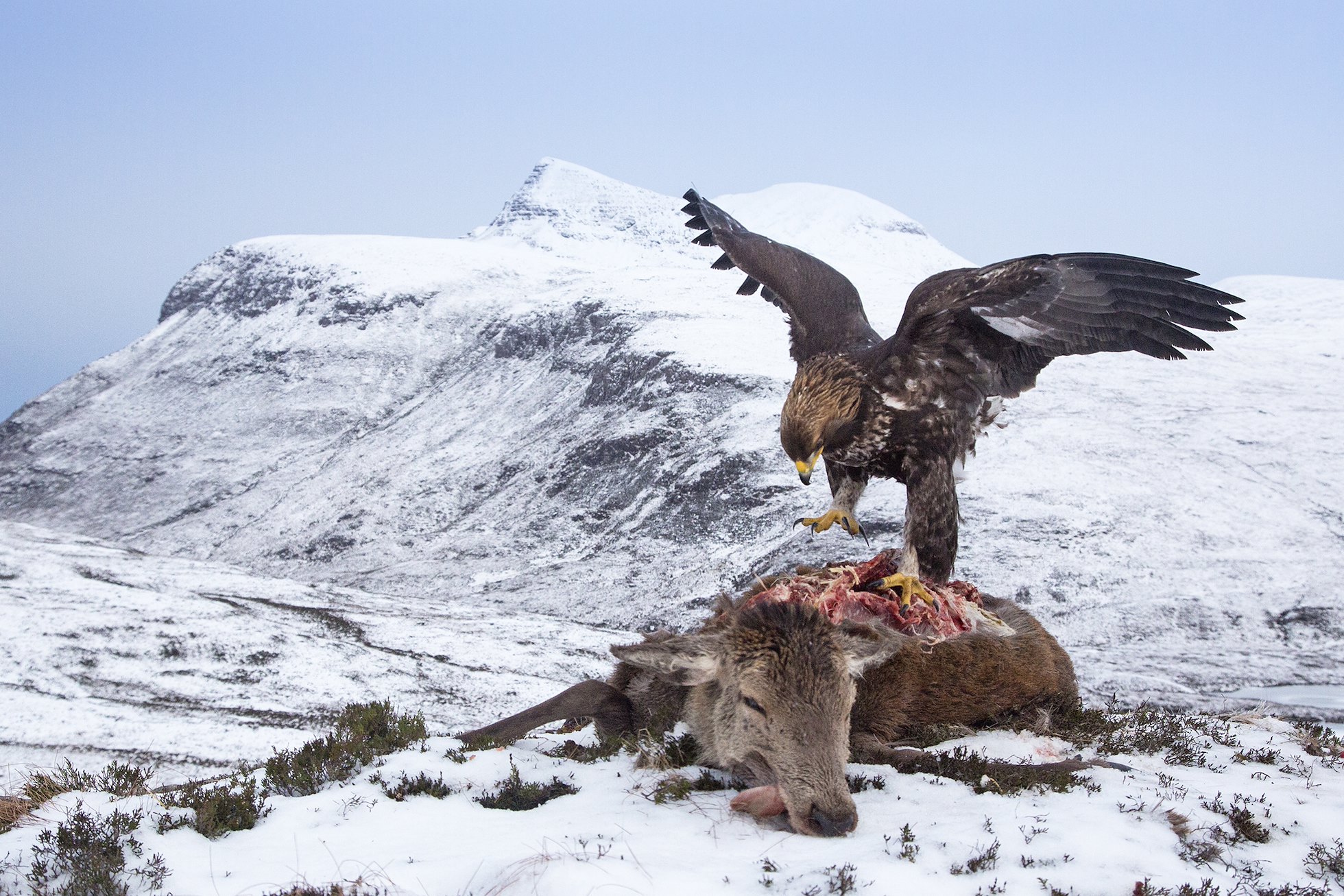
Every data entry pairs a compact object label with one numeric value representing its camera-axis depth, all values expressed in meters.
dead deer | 4.36
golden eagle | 6.82
